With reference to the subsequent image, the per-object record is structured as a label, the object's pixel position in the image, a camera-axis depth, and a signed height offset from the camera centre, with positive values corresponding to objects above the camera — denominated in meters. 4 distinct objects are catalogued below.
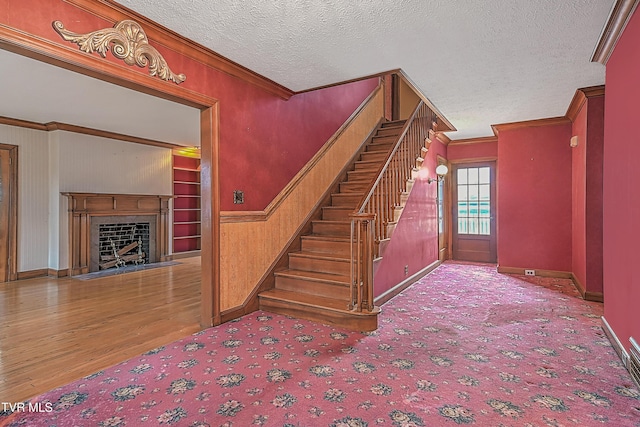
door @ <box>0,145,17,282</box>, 5.34 +0.03
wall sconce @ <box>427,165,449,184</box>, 6.40 +0.79
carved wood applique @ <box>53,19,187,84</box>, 2.24 +1.20
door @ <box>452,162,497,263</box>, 6.93 +0.00
